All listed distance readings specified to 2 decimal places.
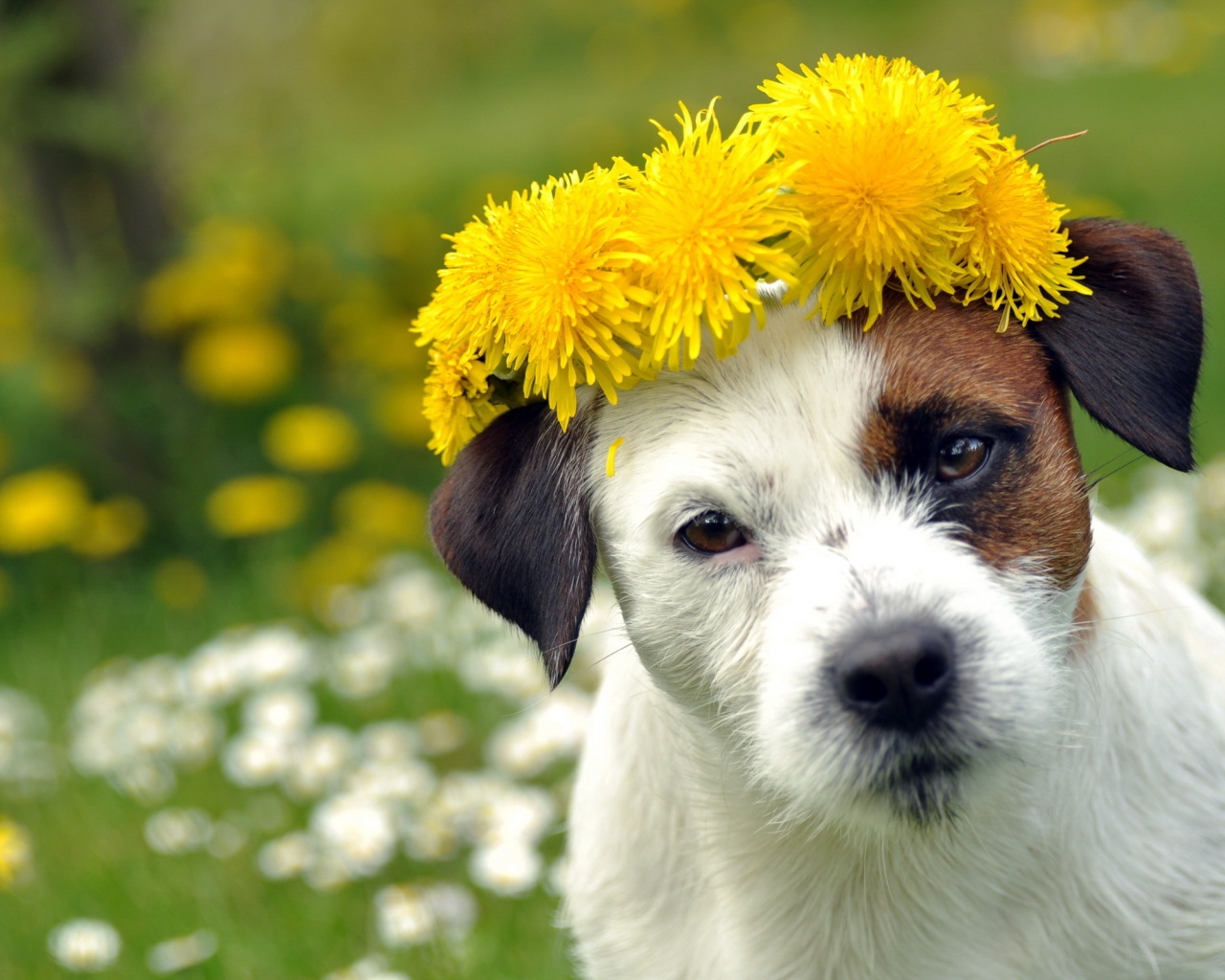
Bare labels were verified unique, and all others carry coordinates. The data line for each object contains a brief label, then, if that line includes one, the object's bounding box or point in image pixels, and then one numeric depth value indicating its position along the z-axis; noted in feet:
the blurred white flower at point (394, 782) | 12.84
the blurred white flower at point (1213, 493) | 15.06
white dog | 6.90
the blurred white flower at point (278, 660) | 15.24
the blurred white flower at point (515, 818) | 12.07
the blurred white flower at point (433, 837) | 12.25
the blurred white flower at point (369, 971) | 10.37
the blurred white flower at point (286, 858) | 12.17
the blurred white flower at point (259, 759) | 13.75
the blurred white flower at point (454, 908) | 11.12
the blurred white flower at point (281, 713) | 14.34
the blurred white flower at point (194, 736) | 14.55
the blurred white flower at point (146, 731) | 14.65
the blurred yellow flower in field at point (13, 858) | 12.73
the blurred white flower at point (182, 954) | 11.10
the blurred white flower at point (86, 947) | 11.35
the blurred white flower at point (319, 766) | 13.52
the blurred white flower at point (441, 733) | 14.19
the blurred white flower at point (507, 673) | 14.57
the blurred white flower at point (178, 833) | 12.88
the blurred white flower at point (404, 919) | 10.92
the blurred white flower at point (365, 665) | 15.17
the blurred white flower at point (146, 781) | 14.14
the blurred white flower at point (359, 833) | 12.01
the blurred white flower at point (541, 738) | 13.35
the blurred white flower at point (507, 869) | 11.41
